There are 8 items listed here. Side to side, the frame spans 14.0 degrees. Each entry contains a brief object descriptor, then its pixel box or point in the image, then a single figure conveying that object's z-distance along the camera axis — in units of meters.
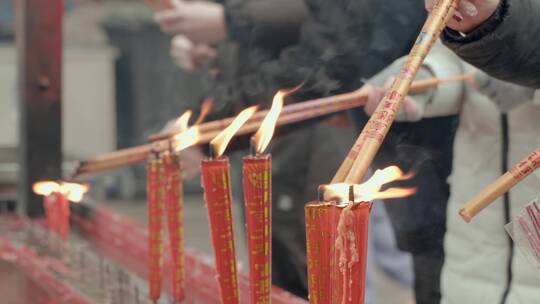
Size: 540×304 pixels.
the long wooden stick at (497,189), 1.93
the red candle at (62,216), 2.73
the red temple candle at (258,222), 1.98
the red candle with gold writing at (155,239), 2.26
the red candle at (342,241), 1.86
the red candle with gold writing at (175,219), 2.23
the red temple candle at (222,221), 2.04
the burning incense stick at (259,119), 2.32
